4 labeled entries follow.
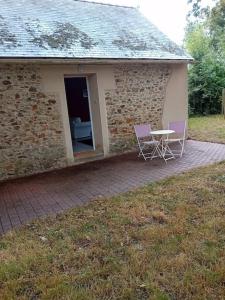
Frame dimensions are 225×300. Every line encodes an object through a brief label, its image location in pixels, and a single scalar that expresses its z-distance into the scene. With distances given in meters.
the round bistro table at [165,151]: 8.02
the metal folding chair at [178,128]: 8.66
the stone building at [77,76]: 7.18
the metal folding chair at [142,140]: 8.42
